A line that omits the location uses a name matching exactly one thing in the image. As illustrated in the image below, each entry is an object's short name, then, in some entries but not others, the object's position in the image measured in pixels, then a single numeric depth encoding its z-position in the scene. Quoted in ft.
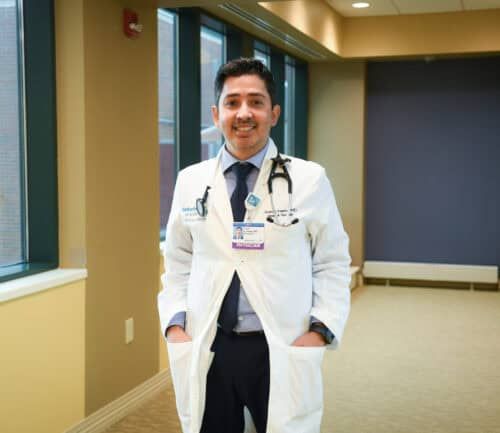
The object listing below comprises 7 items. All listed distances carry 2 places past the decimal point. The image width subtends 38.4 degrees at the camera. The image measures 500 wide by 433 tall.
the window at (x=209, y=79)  17.60
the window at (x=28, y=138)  10.66
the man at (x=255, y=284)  5.99
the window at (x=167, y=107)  15.46
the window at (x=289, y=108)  24.86
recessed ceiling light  21.27
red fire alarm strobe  12.03
